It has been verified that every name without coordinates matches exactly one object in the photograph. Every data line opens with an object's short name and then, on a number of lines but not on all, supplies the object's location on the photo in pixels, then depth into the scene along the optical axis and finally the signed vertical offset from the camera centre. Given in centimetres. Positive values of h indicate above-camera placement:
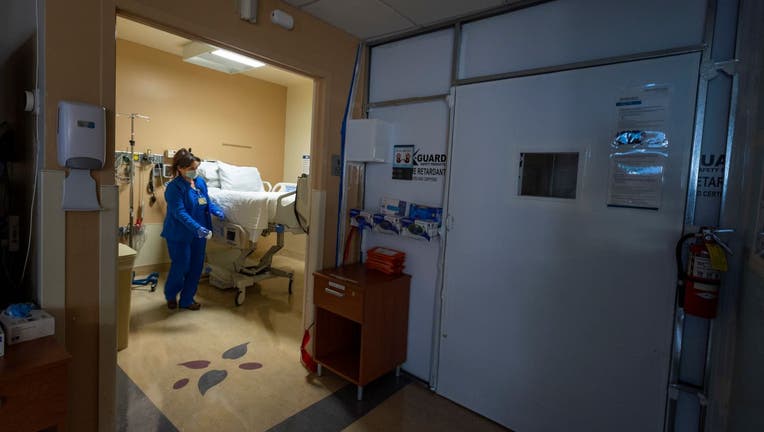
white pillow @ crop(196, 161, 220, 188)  475 +14
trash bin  267 -82
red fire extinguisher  152 -27
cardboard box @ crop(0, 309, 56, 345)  136 -57
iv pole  445 +23
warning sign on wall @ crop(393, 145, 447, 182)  256 +23
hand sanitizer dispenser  153 +12
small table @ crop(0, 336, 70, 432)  121 -72
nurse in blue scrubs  337 -41
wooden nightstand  237 -86
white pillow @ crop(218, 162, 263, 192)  477 +9
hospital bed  380 -35
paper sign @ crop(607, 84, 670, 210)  173 +28
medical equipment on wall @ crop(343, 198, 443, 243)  249 -18
